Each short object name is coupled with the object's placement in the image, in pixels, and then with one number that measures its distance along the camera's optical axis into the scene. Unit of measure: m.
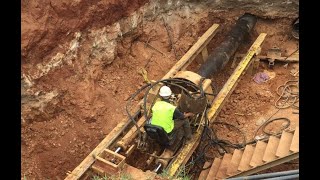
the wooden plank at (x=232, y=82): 8.59
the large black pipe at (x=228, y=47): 9.34
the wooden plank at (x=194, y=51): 9.25
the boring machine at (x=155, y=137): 7.14
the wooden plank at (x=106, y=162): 6.90
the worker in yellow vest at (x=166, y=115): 7.20
